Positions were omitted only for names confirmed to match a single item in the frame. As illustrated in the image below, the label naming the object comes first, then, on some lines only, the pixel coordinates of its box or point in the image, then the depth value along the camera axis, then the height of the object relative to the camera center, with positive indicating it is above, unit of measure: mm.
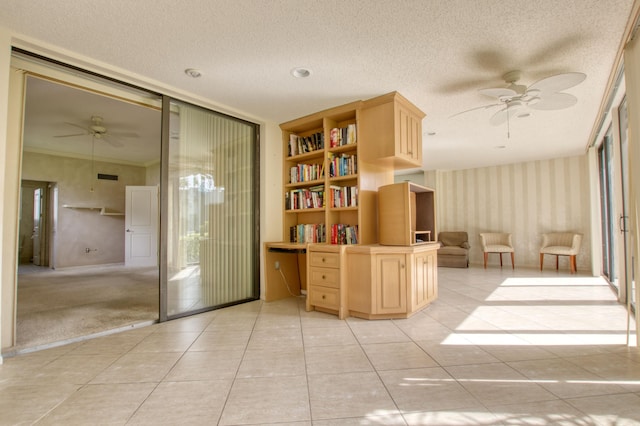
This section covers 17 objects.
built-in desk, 4140 -666
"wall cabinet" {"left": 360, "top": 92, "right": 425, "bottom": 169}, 3500 +1159
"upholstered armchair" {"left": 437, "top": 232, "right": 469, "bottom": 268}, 7195 -648
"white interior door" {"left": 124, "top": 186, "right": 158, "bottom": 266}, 7395 -3
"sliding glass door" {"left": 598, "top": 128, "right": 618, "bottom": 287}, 5156 +248
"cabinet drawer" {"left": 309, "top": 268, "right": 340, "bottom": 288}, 3471 -618
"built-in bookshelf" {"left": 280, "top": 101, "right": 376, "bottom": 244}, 3812 +627
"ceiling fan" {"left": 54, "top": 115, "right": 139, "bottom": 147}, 5070 +1748
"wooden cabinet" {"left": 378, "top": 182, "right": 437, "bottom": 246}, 3412 +120
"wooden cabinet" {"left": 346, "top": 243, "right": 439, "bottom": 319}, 3289 -626
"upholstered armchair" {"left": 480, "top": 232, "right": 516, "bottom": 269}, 7078 -483
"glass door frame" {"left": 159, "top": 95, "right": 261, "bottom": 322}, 3299 +151
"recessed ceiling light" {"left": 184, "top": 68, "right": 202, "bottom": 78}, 2959 +1531
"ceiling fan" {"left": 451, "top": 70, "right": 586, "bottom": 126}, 2600 +1254
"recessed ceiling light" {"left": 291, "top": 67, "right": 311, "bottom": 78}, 2943 +1528
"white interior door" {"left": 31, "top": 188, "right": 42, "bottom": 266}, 7814 +90
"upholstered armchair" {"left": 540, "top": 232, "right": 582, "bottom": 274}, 6309 -484
